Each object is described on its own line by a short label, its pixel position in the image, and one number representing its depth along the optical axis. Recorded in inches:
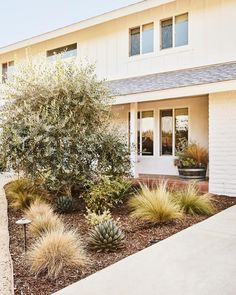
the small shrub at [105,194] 280.7
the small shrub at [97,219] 227.5
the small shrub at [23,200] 309.4
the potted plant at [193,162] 382.9
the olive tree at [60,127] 282.3
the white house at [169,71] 339.2
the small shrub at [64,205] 293.6
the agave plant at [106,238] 190.7
